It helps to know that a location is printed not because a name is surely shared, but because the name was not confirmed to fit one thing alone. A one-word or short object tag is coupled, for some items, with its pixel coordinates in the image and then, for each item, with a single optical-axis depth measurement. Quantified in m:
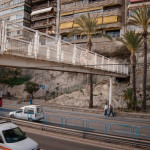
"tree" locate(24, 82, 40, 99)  30.50
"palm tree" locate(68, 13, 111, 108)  22.41
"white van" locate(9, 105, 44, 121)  14.24
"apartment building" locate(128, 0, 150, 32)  30.99
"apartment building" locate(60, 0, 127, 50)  34.62
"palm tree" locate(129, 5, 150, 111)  19.72
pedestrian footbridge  8.16
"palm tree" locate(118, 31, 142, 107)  21.12
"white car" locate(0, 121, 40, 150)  6.36
